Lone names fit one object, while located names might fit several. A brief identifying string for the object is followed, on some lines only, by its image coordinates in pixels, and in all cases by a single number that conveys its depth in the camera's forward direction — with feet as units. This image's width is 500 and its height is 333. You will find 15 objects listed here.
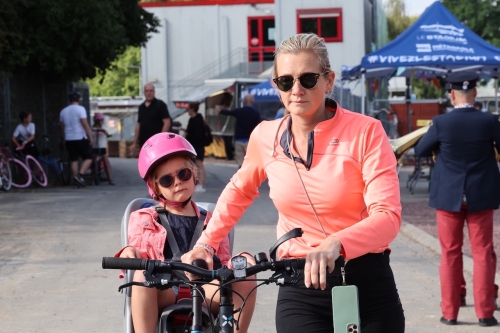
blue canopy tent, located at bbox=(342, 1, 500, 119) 57.67
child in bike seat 14.21
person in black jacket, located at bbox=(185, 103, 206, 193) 60.22
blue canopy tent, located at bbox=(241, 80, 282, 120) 108.02
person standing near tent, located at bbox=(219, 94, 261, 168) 63.16
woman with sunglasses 10.85
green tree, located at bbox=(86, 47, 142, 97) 260.21
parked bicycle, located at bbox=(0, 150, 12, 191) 59.88
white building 151.33
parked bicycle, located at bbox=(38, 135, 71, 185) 66.54
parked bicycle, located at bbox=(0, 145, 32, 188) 62.27
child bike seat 13.88
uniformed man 24.01
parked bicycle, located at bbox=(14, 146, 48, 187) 63.82
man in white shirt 64.64
